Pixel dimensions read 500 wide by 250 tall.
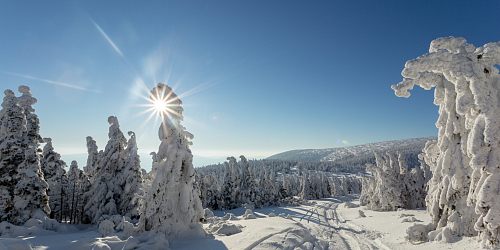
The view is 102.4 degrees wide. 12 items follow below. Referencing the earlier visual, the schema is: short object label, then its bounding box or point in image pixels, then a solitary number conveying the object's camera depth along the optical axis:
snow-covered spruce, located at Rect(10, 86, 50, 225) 15.94
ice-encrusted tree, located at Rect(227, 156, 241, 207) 38.59
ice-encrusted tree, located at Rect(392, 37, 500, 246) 7.17
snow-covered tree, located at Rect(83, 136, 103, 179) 28.84
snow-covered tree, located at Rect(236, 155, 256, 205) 38.28
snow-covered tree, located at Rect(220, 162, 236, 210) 38.41
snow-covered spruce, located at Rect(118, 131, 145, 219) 21.88
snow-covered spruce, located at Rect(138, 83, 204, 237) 11.18
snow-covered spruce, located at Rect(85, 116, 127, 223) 21.62
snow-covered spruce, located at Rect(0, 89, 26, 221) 16.16
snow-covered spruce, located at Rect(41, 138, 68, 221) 24.94
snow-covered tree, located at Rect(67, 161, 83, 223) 29.02
